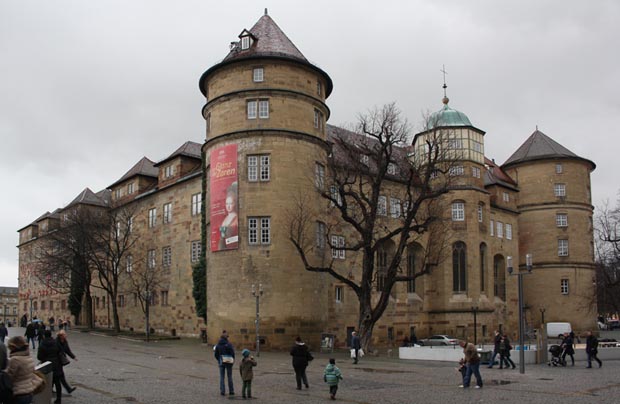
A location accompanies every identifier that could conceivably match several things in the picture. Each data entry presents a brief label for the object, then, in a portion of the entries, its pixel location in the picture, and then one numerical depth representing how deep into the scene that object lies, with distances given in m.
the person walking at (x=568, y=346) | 30.12
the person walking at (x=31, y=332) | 33.34
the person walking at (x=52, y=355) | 15.50
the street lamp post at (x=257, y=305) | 34.09
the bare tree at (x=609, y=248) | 48.28
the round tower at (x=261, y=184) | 37.75
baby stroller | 29.61
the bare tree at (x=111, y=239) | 54.22
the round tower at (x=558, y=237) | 65.38
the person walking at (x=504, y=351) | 28.73
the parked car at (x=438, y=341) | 47.76
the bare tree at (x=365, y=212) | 35.06
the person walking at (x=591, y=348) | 28.90
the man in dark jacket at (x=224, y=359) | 17.95
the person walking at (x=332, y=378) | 17.22
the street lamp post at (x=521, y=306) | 25.38
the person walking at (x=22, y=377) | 9.48
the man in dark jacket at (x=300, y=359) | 19.38
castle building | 38.41
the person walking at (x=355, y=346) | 30.39
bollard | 13.06
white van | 62.25
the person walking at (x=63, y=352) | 15.94
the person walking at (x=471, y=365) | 20.13
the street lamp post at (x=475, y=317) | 51.22
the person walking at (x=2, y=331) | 31.12
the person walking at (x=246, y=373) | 17.33
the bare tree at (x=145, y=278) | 53.59
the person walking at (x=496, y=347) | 28.88
